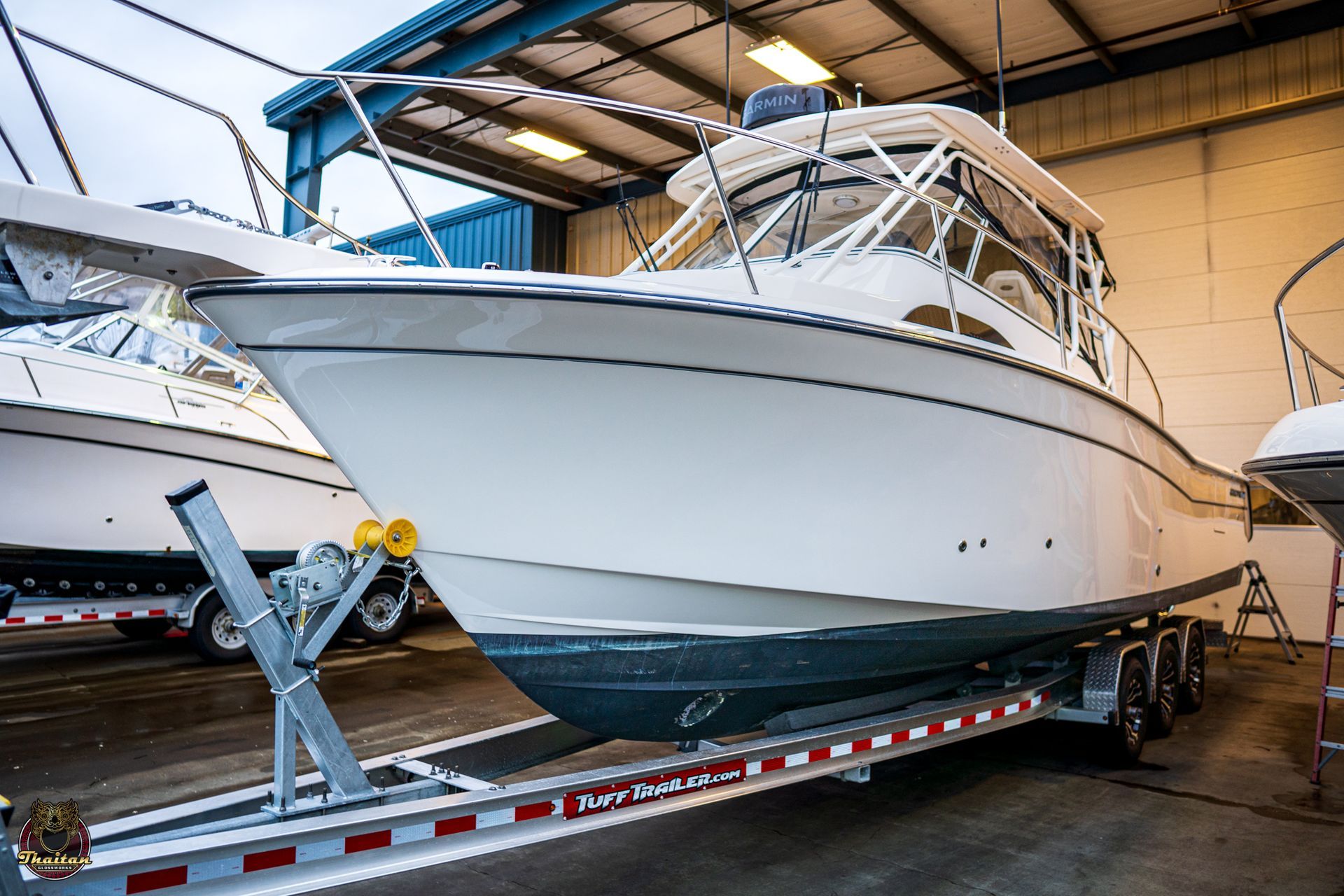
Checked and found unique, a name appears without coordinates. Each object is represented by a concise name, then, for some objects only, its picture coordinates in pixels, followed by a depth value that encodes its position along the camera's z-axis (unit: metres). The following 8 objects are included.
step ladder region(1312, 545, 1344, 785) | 3.54
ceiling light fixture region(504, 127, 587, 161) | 9.62
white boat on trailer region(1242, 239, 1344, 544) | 3.25
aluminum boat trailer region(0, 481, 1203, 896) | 1.76
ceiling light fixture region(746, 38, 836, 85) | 7.86
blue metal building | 11.15
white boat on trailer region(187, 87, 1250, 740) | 2.18
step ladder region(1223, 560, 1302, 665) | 6.97
